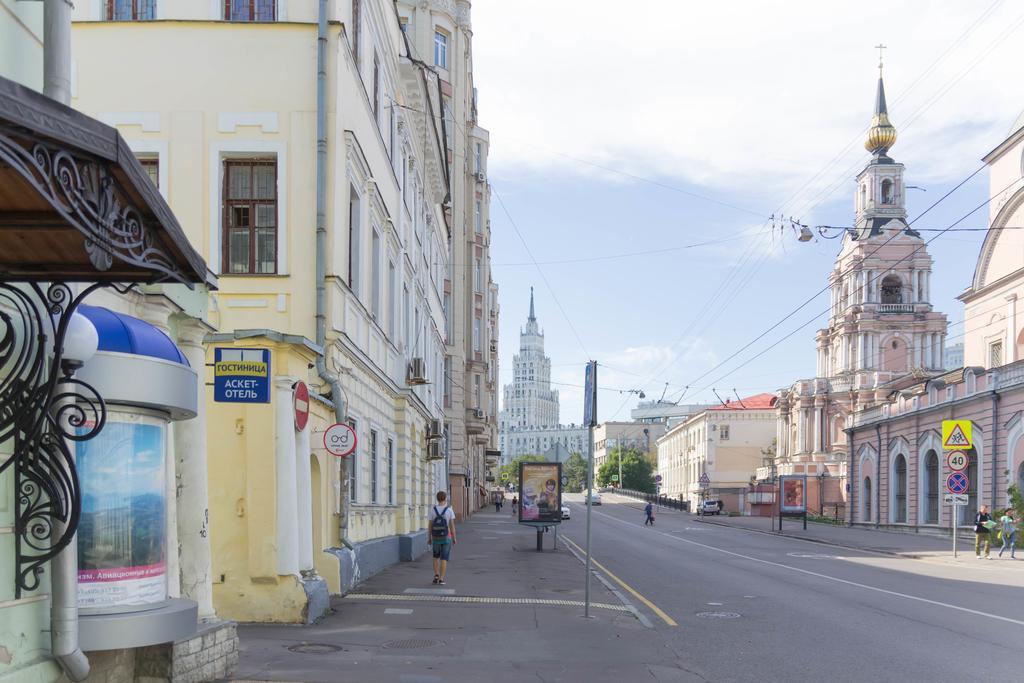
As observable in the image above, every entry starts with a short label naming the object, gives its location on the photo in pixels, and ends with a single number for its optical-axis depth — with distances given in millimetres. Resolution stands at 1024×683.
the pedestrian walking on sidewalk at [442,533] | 18172
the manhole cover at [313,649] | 10834
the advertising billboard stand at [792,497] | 65375
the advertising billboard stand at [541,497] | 30734
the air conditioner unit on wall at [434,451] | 33250
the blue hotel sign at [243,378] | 11469
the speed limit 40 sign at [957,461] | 29359
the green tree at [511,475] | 188025
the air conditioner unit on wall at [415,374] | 25609
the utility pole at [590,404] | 14648
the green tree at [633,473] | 149125
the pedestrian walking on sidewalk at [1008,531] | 31938
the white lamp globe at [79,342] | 6586
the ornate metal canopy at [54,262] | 4418
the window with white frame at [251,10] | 16797
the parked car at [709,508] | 81550
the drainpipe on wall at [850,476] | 60656
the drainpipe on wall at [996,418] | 40625
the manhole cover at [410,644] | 11391
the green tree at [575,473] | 165425
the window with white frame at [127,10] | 17000
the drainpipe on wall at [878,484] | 55938
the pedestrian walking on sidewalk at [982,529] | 31141
